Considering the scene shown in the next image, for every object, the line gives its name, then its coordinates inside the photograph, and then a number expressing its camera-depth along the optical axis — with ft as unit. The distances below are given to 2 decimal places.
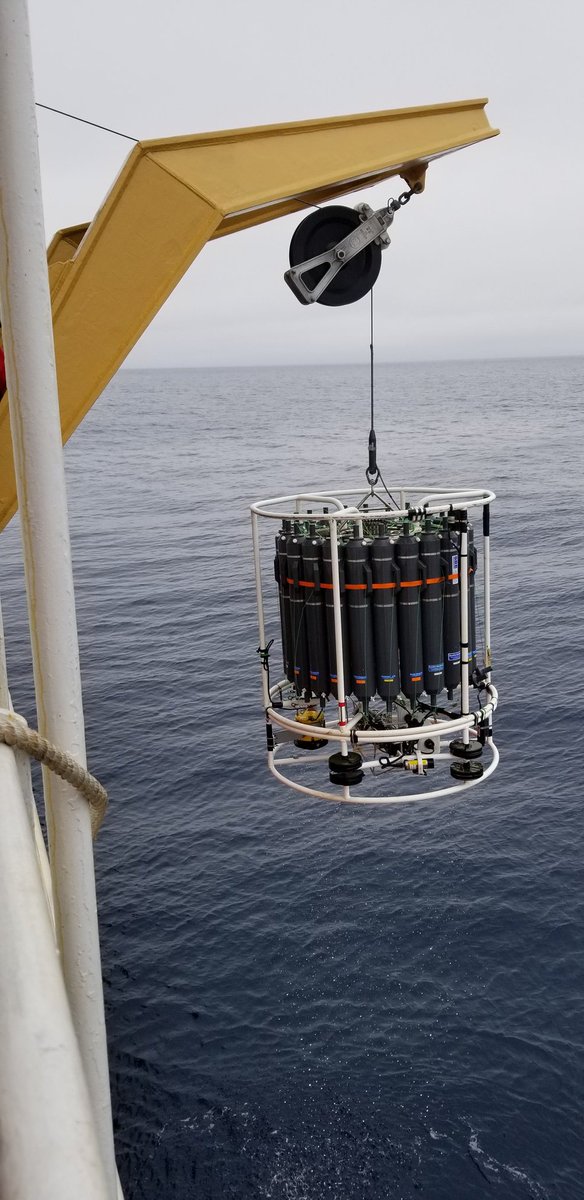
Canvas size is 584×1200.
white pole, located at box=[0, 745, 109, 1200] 4.63
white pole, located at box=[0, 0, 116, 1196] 12.30
